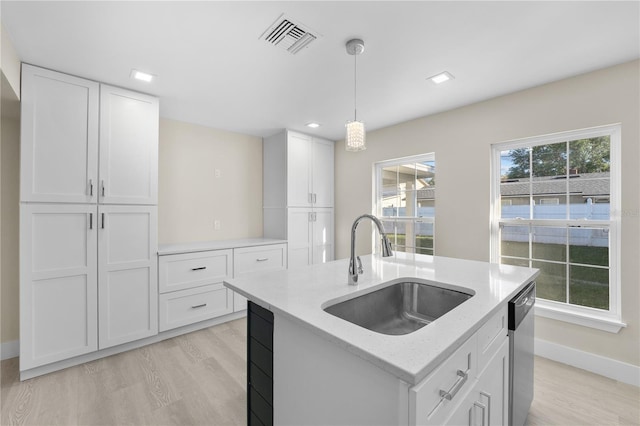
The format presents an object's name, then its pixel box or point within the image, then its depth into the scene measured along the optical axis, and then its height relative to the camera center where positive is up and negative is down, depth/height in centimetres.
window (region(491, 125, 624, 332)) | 237 -4
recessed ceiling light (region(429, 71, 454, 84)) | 239 +117
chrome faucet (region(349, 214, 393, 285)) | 141 -20
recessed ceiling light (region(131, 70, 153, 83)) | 235 +116
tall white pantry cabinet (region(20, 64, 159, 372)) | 221 -2
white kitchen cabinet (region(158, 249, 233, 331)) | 290 -78
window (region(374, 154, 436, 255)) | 356 +18
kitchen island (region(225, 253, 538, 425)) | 81 -48
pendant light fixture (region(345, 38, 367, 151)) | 194 +58
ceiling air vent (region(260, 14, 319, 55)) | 177 +117
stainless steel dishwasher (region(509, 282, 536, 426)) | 142 -75
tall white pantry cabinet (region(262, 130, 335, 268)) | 396 +28
